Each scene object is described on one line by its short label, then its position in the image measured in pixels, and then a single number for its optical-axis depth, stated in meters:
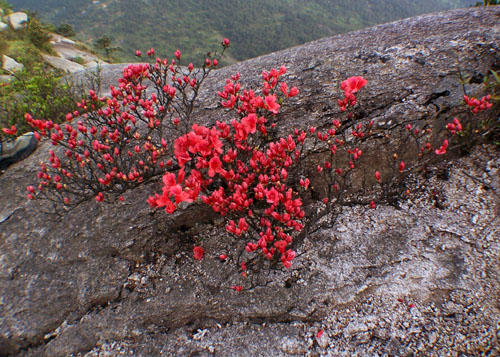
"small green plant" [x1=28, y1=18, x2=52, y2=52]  13.75
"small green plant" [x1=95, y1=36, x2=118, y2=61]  20.53
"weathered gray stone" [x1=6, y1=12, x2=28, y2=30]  16.50
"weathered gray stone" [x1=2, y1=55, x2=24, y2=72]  9.30
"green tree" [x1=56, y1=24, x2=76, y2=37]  22.64
